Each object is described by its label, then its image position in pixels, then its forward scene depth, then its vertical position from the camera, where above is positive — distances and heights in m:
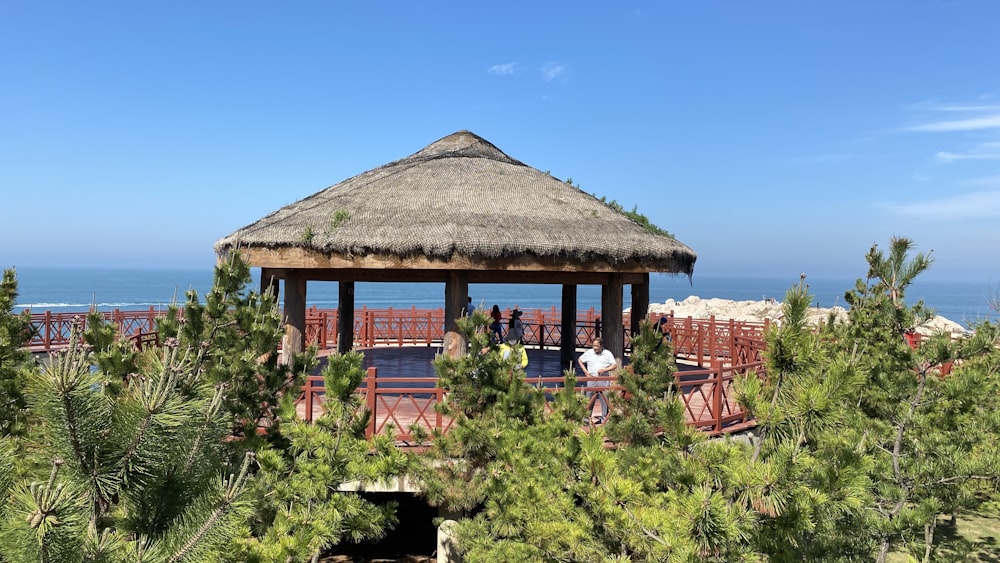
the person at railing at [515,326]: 14.97 -1.23
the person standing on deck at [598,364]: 9.94 -1.38
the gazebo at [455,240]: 9.91 +0.65
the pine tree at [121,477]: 2.41 -0.96
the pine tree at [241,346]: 6.81 -0.85
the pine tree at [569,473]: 3.91 -1.77
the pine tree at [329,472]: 5.48 -1.97
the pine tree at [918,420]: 6.58 -1.74
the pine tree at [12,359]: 6.95 -1.16
